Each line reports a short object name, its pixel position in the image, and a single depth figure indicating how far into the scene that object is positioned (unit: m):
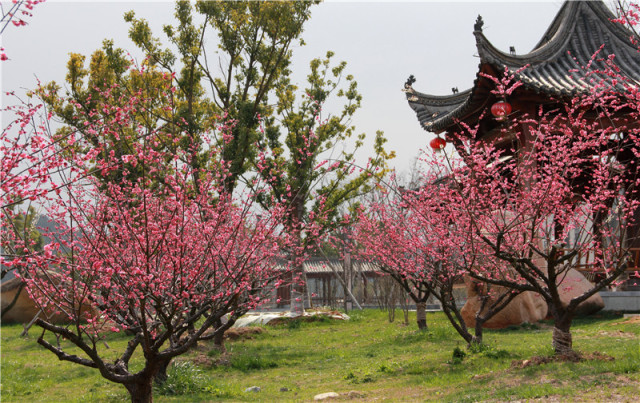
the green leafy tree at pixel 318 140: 21.81
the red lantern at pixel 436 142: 15.91
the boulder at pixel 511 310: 14.48
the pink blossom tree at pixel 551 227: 7.60
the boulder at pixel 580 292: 14.56
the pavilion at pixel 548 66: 12.59
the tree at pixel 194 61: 17.89
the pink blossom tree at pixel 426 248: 10.20
